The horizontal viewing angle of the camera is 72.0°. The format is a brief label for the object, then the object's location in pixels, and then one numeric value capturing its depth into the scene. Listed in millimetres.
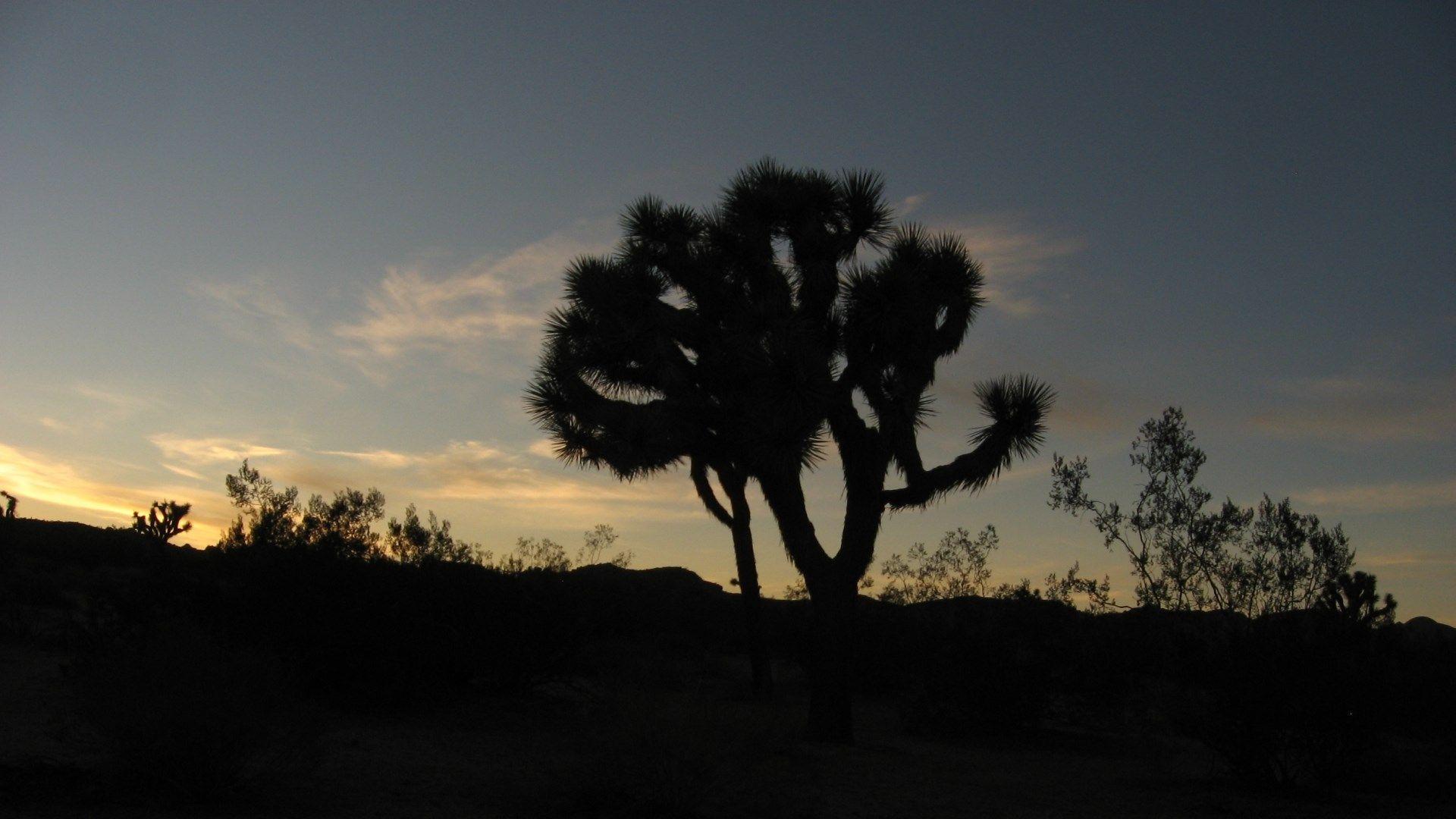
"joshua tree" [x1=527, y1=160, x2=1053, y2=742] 12203
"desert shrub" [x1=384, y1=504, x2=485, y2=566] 25594
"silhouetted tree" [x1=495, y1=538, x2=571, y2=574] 31384
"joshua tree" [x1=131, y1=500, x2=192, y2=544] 38562
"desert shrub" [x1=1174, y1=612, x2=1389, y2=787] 9445
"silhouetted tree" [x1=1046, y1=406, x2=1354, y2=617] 15672
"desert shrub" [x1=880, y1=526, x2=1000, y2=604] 27109
